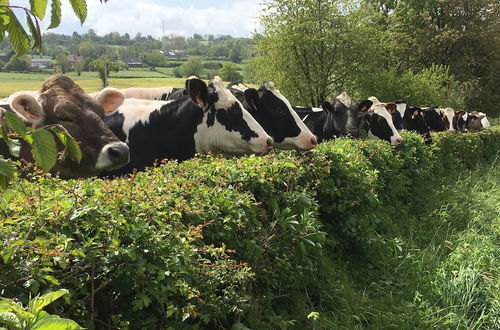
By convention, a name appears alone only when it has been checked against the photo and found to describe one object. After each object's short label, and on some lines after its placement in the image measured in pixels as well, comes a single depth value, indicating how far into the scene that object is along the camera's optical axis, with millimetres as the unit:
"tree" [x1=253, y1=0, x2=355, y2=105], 25891
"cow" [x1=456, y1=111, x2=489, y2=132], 21109
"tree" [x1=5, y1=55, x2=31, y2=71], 57419
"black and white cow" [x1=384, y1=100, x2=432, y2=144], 13648
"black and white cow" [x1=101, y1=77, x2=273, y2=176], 5656
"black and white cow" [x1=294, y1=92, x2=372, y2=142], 9734
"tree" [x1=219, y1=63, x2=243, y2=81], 58531
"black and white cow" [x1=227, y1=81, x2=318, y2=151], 7086
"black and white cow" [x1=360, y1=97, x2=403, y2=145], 9992
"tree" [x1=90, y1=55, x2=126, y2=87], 55581
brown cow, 4395
